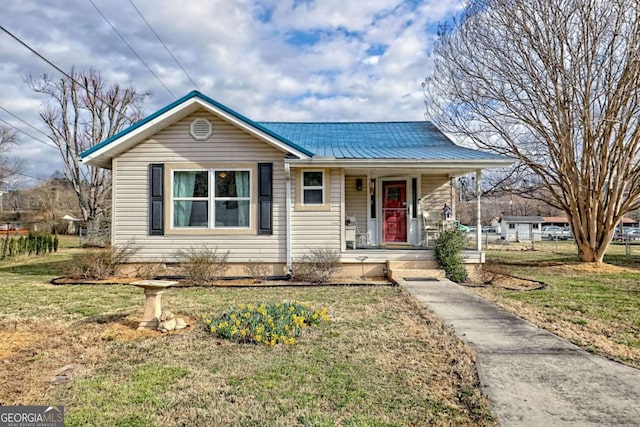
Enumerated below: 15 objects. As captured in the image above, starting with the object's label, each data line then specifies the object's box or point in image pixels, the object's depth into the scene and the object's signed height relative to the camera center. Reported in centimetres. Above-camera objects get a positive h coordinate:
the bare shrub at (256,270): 1014 -106
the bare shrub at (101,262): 1000 -84
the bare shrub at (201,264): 952 -85
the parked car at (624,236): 3797 -89
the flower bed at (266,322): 493 -125
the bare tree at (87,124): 2873 +774
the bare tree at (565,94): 1268 +463
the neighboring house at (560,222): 6434 +87
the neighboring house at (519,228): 4081 -6
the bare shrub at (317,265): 970 -92
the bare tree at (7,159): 3469 +647
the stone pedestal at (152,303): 563 -107
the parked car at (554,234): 4444 -79
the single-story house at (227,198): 1016 +79
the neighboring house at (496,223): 5722 +66
